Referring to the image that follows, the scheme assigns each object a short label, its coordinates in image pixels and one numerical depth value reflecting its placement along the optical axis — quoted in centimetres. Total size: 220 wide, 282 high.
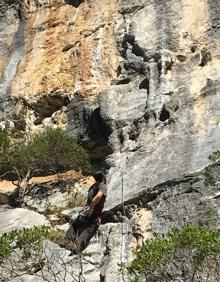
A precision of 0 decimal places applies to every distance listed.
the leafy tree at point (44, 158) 1703
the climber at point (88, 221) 1242
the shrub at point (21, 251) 1092
